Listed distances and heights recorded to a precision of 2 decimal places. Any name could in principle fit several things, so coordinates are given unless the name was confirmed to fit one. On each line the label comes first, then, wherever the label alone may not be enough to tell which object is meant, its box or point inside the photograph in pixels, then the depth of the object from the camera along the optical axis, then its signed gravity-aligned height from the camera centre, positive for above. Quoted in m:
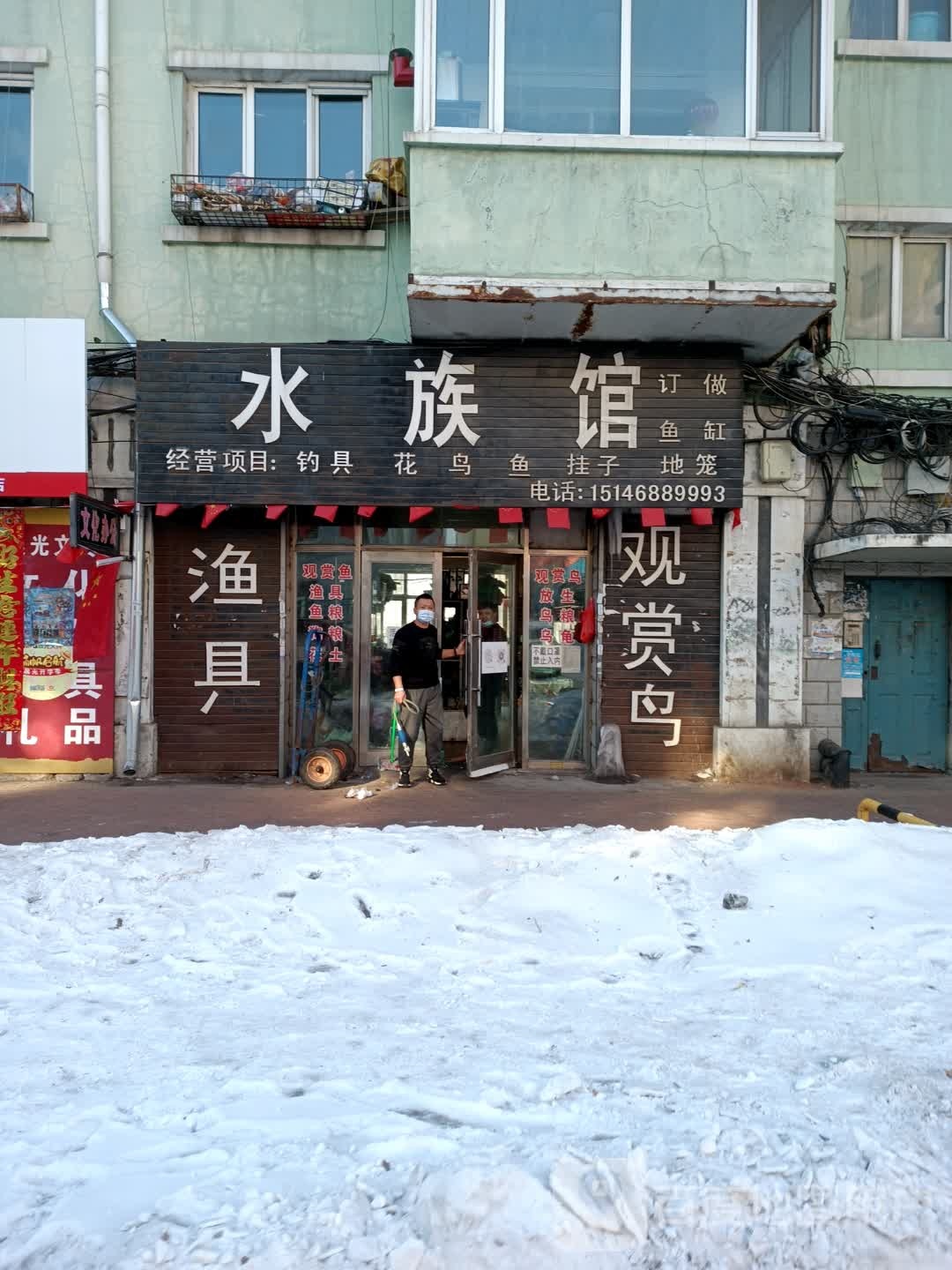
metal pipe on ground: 6.61 -1.34
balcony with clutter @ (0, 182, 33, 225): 9.98 +4.70
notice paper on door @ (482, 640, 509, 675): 10.49 -0.28
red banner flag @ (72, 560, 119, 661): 10.23 +0.08
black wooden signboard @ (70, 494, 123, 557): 9.09 +1.10
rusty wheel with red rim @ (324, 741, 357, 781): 9.94 -1.37
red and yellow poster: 10.22 -0.33
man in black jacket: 9.74 -0.53
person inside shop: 10.51 -0.73
